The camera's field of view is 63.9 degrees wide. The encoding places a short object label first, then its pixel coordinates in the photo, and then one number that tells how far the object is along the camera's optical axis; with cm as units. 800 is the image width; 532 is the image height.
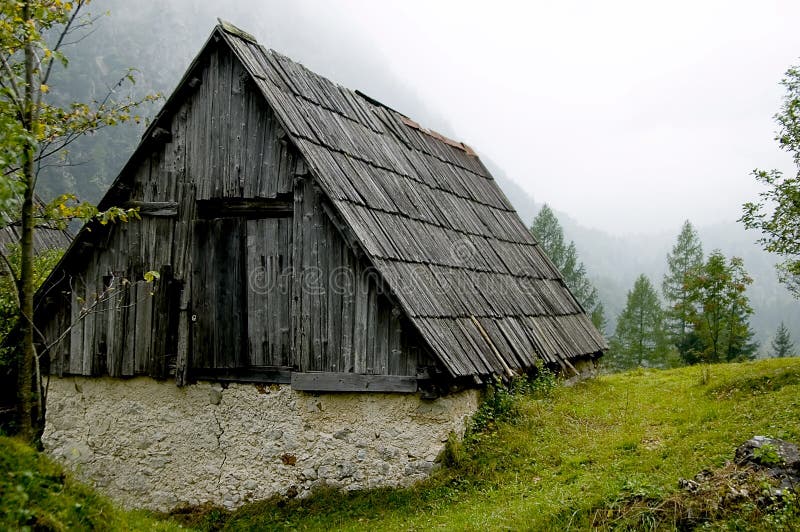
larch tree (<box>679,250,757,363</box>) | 2622
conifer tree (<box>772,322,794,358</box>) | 4175
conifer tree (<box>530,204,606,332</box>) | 4191
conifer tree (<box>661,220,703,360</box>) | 3750
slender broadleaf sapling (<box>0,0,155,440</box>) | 625
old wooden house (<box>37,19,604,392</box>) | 822
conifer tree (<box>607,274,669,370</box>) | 3712
